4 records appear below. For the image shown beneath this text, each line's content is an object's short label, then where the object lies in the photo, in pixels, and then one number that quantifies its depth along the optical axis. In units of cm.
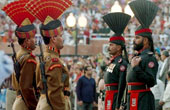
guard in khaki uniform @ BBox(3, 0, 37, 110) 799
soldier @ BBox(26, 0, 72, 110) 720
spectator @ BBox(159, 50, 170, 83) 1370
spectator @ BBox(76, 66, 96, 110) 1430
